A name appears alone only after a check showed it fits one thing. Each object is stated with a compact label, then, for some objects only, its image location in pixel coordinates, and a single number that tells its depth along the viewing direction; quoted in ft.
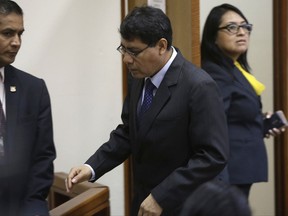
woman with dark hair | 25.06
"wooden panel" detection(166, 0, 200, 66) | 24.77
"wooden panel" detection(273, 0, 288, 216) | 28.33
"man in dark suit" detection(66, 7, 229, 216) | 22.68
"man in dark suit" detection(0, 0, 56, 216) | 23.34
